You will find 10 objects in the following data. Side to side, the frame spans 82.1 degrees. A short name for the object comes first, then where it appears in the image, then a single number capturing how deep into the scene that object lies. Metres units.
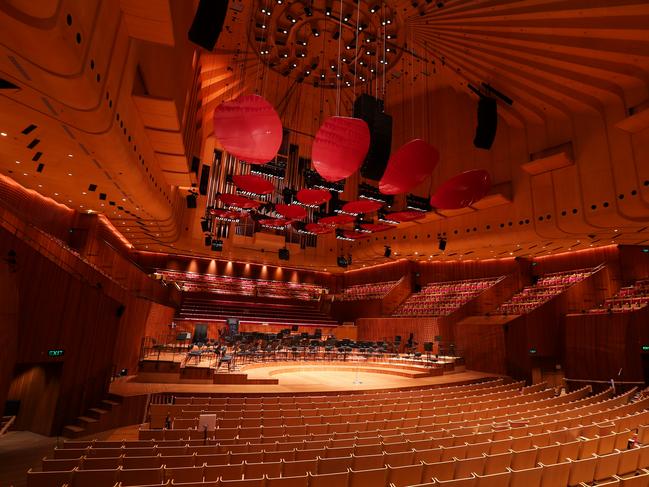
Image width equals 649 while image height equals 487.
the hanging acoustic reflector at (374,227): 12.02
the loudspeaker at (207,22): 4.79
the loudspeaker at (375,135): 8.15
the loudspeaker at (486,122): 10.67
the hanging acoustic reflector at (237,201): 10.83
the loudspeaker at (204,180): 14.43
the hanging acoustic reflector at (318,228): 12.52
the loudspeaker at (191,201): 14.55
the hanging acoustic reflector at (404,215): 11.02
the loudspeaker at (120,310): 8.51
